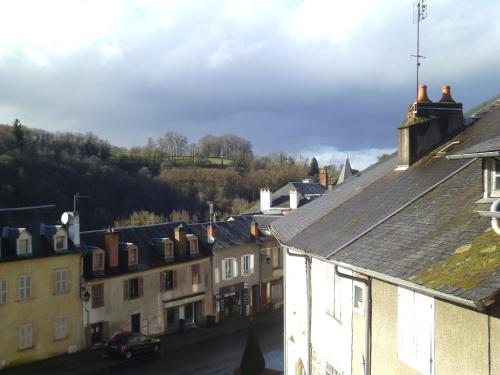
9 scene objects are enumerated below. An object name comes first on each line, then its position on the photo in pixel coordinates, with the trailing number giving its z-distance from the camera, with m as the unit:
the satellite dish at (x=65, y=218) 28.92
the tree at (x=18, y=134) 73.00
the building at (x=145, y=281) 29.64
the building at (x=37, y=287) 25.75
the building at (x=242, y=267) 37.78
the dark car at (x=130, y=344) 27.92
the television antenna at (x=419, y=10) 14.77
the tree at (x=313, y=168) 101.12
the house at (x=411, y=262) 6.10
